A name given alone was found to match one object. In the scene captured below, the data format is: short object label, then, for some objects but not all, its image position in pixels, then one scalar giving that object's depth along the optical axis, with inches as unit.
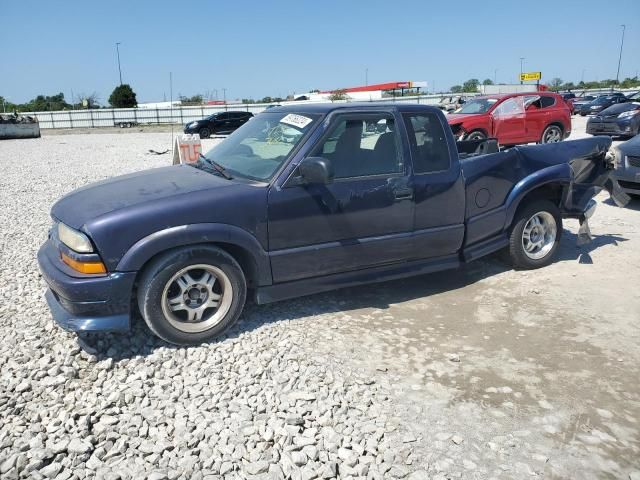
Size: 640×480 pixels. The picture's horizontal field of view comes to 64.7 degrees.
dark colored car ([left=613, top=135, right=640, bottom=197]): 312.2
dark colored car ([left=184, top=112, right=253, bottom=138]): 1062.4
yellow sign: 2714.1
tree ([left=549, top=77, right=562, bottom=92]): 4000.0
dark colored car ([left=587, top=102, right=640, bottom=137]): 685.3
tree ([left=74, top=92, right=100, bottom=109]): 2417.6
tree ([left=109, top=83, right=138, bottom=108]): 2389.3
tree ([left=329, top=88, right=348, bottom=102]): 1704.5
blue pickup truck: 134.7
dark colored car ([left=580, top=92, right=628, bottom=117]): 1238.3
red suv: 561.9
